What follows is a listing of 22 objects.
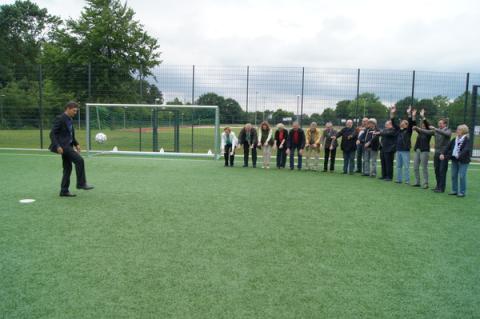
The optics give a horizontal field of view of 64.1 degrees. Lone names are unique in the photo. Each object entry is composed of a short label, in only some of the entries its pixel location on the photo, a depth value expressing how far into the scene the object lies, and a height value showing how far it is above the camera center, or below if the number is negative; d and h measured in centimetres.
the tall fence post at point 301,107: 1634 +107
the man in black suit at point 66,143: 757 -33
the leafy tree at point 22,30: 5844 +1544
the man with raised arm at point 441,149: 910 -32
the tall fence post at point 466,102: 1595 +141
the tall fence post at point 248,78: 1666 +230
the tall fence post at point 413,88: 1603 +196
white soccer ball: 1641 -43
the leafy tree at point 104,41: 3125 +730
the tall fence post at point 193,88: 1674 +189
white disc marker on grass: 698 -137
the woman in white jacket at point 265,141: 1354 -33
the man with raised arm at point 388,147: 1095 -35
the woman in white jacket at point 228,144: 1362 -48
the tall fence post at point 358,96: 1600 +156
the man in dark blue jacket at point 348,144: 1219 -34
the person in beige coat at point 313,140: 1303 -26
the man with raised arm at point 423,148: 977 -32
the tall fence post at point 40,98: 1811 +137
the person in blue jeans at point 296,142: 1312 -33
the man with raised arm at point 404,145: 1034 -27
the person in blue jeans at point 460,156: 866 -45
